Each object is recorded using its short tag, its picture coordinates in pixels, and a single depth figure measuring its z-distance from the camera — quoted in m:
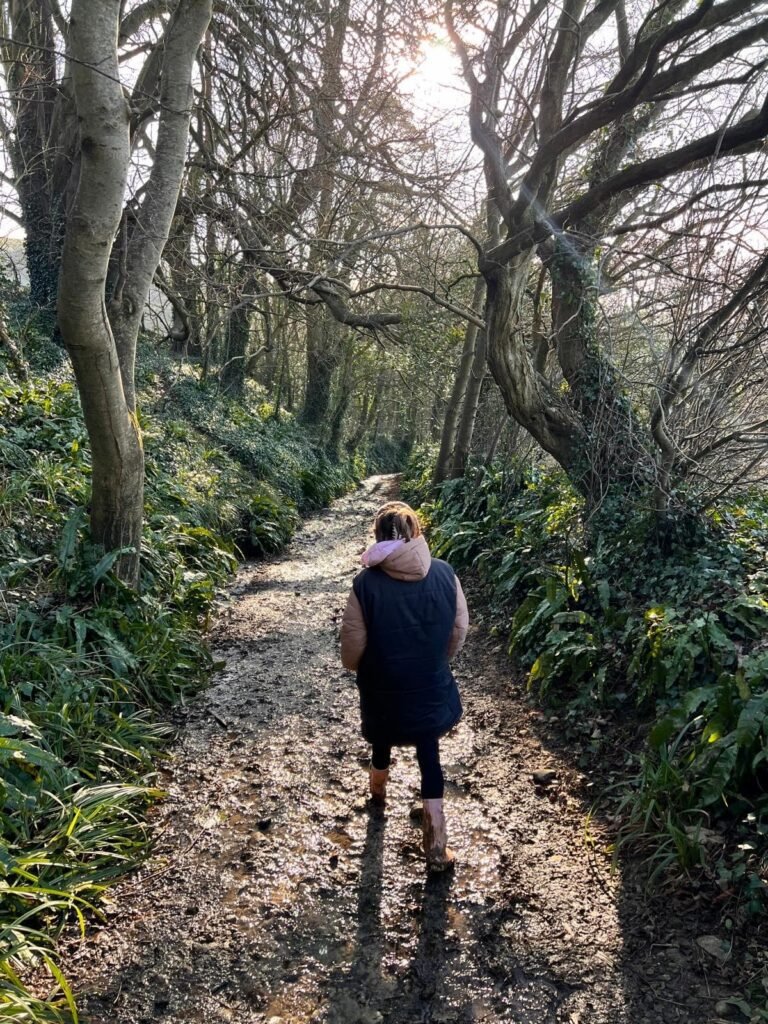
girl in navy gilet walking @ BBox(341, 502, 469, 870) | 3.05
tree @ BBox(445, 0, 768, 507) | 5.54
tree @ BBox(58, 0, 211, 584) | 3.71
